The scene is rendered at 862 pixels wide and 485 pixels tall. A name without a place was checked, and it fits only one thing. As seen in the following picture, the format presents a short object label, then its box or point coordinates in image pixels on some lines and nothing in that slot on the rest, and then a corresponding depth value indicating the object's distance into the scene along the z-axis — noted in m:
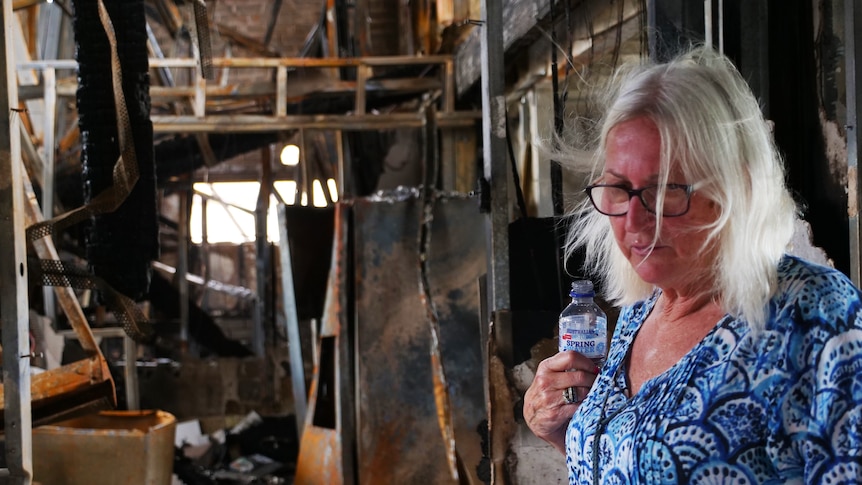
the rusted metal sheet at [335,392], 4.78
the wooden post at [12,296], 2.99
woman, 1.23
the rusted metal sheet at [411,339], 4.69
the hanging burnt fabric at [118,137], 3.64
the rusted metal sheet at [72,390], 3.79
